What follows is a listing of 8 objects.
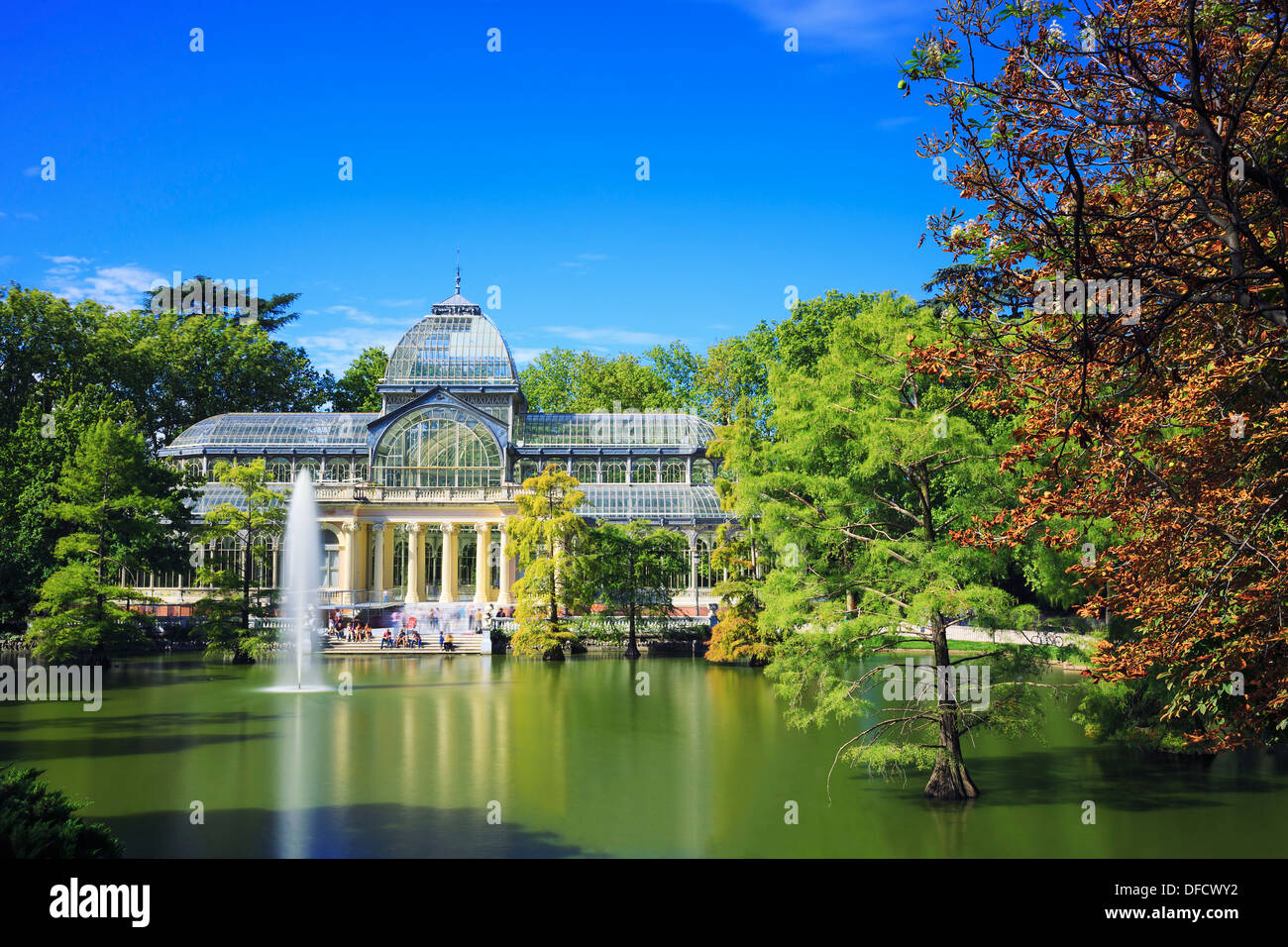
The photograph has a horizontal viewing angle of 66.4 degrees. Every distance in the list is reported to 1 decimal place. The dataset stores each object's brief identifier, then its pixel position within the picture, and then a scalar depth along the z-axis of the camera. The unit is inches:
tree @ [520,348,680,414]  3068.4
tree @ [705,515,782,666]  1552.7
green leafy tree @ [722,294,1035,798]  693.9
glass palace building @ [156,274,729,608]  2218.3
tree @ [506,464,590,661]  1706.4
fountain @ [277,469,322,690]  1446.9
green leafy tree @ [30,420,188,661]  1360.7
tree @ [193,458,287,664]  1612.9
